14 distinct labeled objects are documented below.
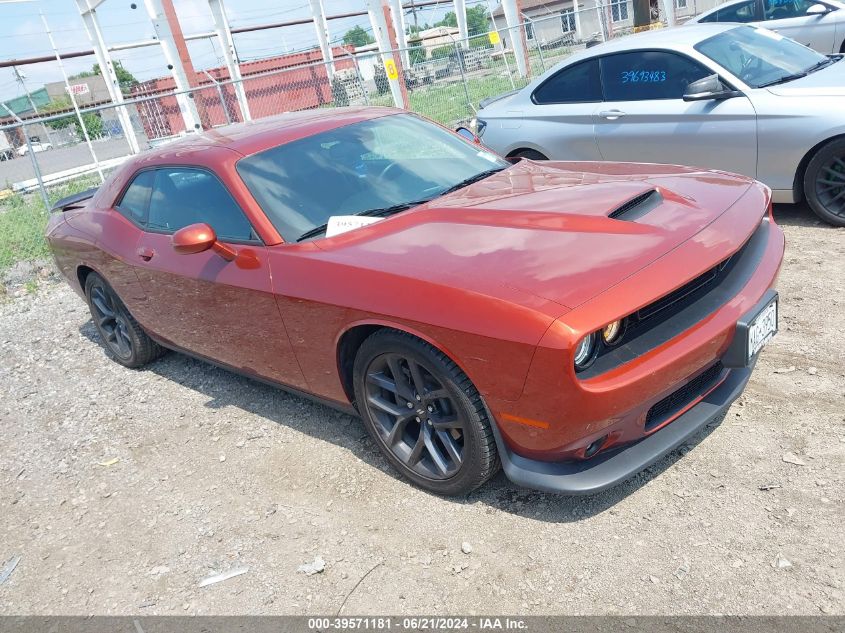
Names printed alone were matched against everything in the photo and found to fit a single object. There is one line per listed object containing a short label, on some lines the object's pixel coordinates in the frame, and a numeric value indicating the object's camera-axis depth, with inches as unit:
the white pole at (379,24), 660.7
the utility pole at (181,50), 583.5
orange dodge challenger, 95.1
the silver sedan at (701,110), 199.3
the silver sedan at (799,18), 373.4
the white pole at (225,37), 600.1
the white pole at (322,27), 685.9
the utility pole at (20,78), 817.1
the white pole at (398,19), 852.0
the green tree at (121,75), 2040.4
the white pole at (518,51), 762.2
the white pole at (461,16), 901.7
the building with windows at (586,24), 802.8
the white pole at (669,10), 874.8
